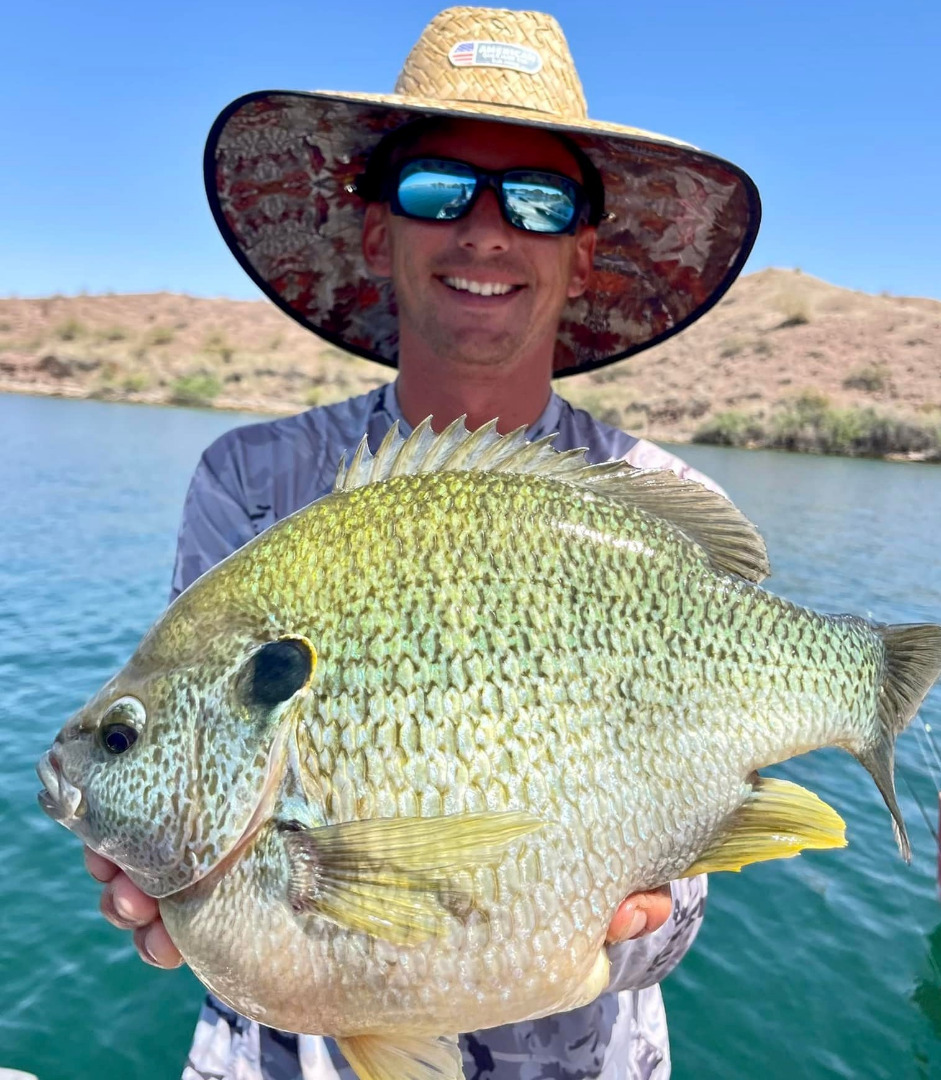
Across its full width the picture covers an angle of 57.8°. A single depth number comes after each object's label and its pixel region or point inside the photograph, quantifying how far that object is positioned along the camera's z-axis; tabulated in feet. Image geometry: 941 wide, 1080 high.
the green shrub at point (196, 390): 147.33
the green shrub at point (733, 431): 123.03
